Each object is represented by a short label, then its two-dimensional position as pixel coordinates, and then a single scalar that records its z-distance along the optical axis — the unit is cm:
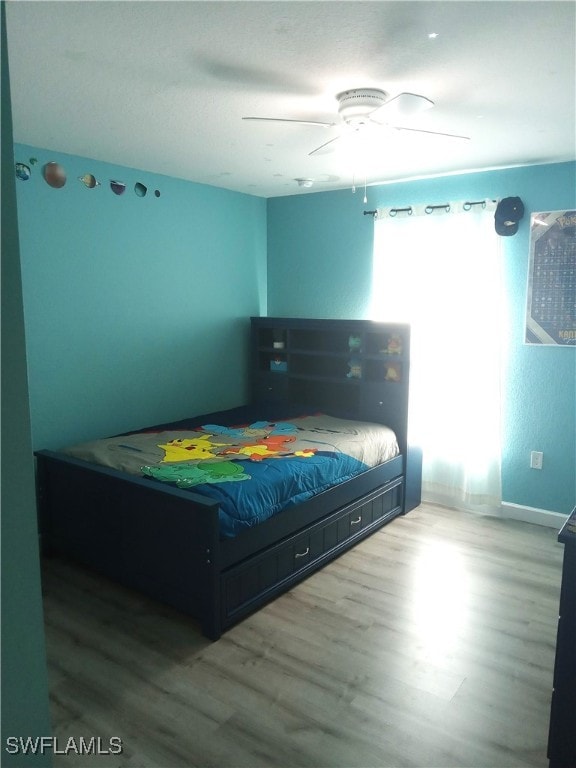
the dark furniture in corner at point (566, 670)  163
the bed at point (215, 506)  246
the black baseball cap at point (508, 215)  349
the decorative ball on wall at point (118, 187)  349
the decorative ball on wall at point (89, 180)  333
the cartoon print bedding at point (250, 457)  261
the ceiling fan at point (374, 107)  202
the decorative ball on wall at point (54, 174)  313
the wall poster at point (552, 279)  337
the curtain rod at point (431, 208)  367
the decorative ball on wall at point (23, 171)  301
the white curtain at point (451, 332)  370
